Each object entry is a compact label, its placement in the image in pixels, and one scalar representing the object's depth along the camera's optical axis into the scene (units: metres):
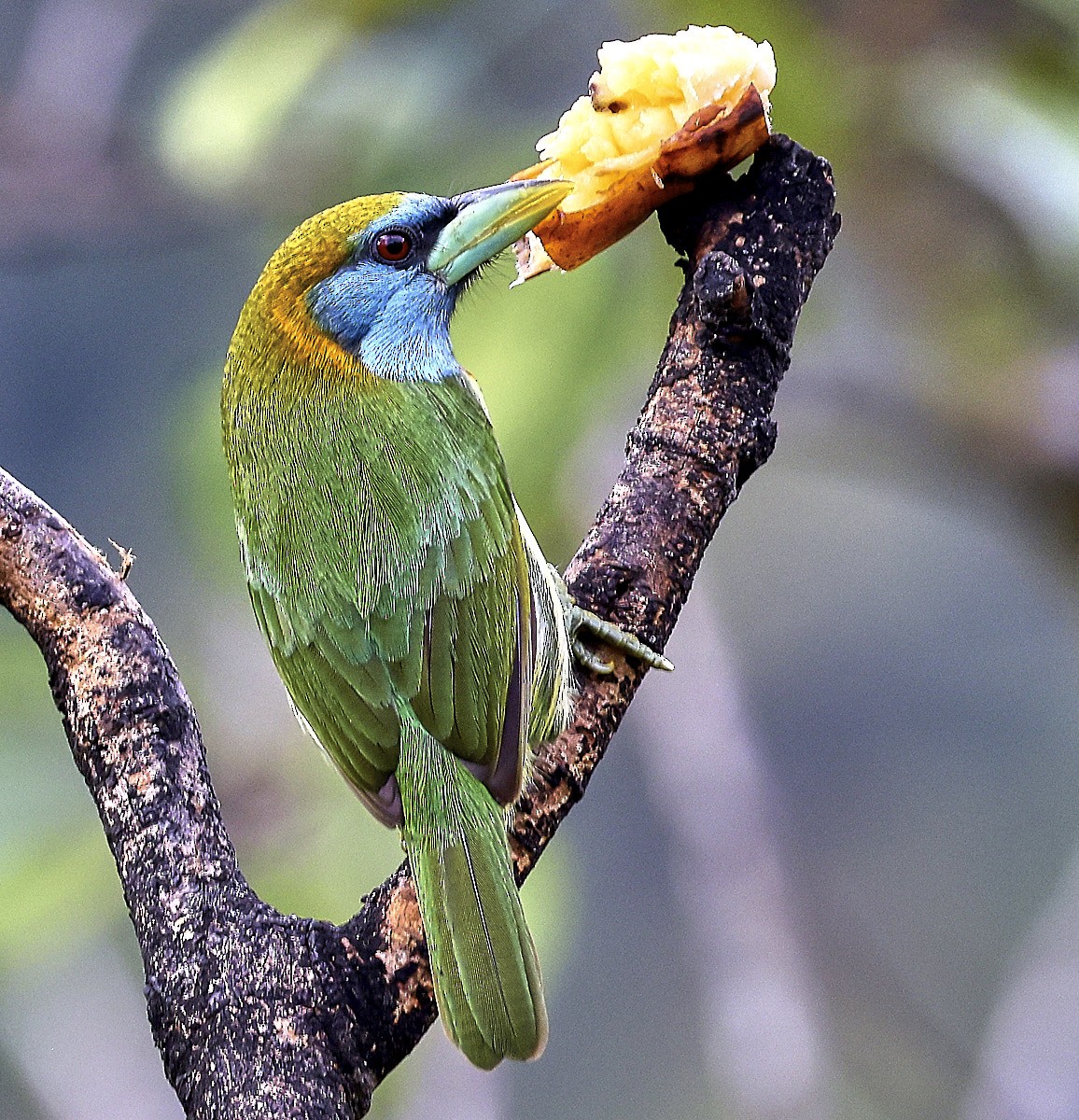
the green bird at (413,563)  3.66
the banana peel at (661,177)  4.08
